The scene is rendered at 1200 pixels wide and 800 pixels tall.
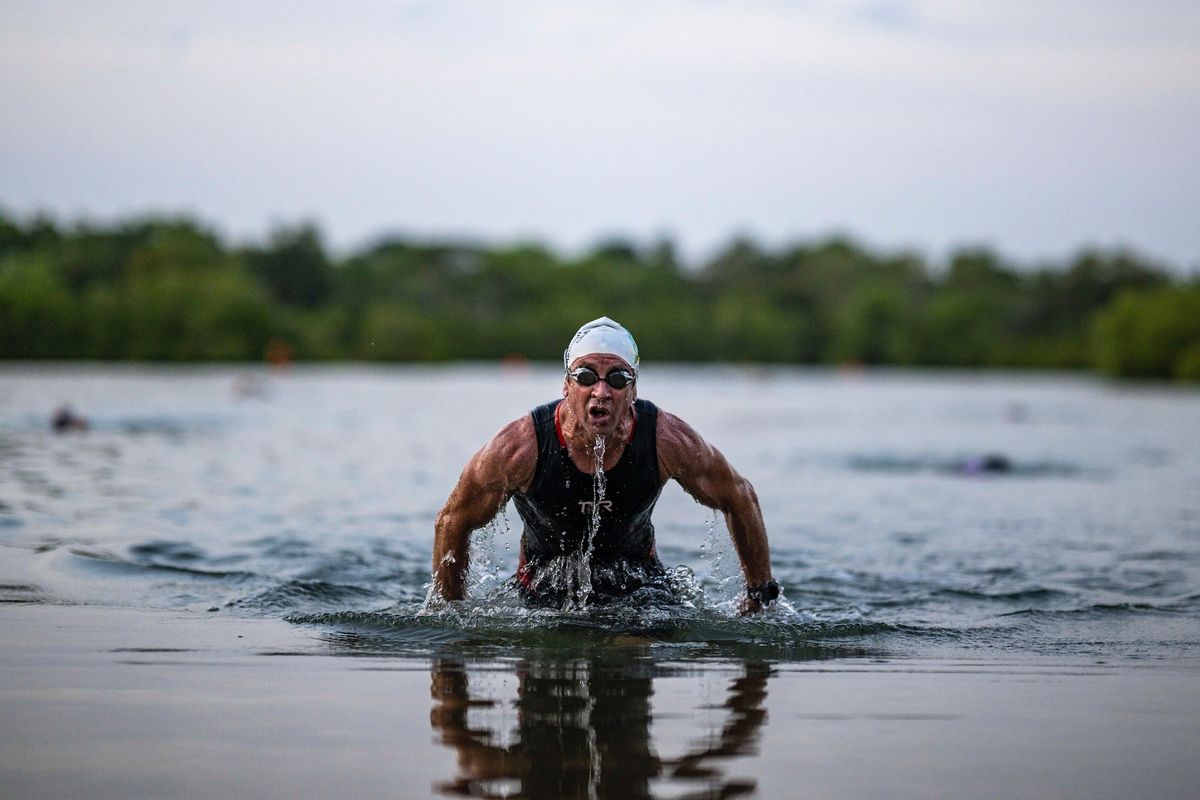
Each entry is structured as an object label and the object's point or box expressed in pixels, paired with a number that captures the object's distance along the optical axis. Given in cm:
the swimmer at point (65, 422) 2112
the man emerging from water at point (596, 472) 693
